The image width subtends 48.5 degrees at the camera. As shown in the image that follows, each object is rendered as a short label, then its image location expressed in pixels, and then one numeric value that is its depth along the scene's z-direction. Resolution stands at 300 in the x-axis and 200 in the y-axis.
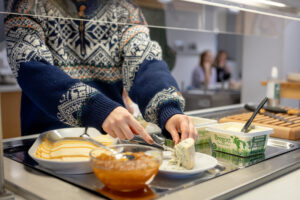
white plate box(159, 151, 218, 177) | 0.71
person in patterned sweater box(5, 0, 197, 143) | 0.79
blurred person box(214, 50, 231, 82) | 5.89
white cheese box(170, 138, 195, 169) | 0.73
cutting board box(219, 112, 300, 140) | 1.16
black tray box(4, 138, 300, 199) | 0.65
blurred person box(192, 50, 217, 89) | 5.53
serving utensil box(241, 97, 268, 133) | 0.99
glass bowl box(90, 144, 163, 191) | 0.60
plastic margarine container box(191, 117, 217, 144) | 1.04
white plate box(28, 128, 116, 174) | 0.73
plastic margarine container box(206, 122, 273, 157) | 0.92
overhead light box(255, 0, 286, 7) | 1.02
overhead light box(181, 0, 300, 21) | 0.91
